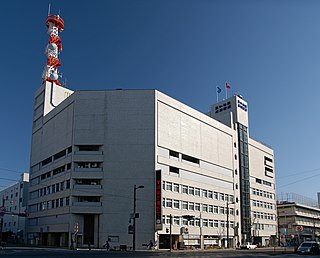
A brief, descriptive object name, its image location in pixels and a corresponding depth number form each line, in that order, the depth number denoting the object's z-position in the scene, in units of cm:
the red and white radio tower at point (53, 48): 9156
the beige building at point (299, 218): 12371
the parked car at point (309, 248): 4222
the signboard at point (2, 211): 4697
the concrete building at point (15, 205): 10732
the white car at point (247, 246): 8174
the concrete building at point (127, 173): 6806
